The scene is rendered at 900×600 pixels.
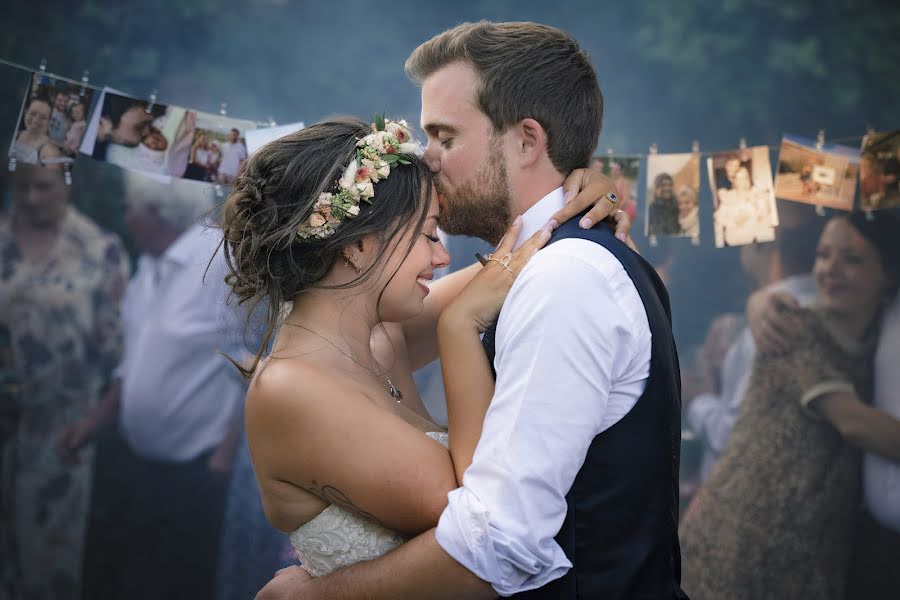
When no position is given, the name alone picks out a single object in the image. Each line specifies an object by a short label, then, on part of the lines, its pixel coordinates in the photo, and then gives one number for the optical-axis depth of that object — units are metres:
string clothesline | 3.85
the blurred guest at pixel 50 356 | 4.54
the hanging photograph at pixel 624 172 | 4.35
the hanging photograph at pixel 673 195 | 4.38
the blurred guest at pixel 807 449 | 4.41
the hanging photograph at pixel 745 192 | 4.30
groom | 1.56
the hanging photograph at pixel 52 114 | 3.98
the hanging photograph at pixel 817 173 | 4.15
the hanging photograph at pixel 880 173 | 4.11
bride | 1.76
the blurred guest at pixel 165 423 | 4.70
